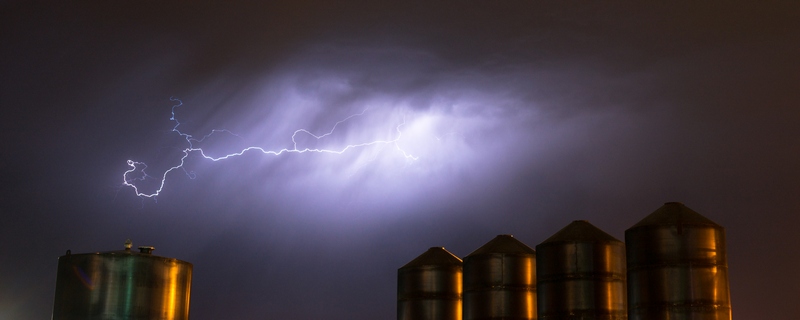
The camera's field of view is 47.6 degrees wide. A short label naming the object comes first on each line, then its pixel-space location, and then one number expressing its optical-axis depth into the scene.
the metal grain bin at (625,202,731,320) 28.31
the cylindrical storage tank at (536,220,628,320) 30.58
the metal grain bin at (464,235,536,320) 33.53
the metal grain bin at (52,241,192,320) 31.73
